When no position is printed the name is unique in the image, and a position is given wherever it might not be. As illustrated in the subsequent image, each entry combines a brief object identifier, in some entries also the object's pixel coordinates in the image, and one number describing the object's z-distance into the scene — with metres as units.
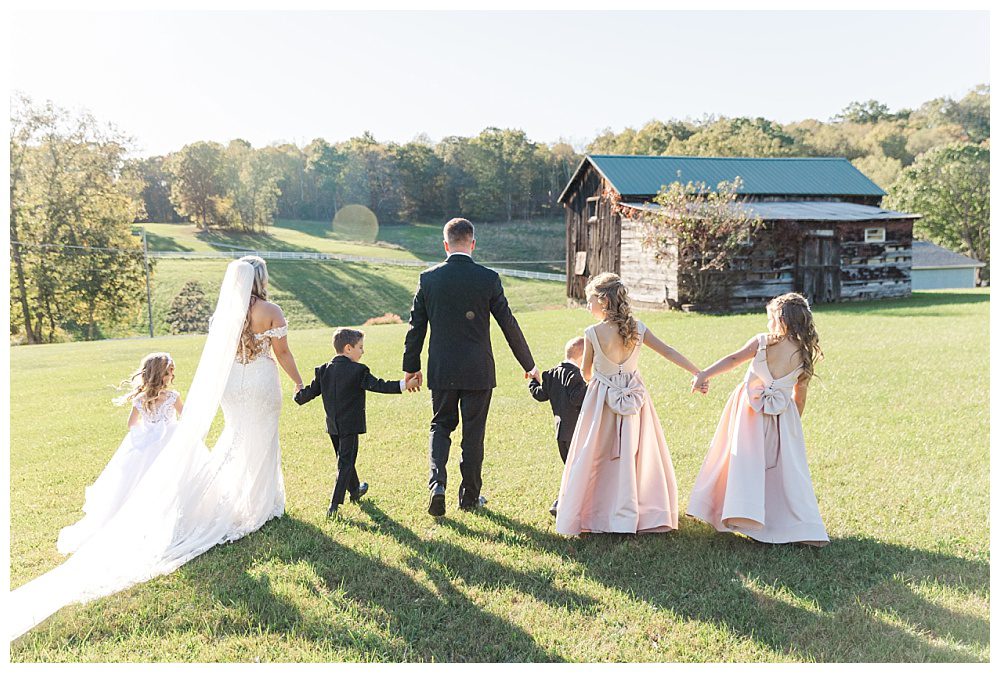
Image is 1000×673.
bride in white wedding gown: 4.97
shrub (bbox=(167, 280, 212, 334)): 41.50
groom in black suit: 5.84
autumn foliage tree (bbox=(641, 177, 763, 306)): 23.61
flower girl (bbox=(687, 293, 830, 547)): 5.14
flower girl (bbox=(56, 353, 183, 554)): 5.82
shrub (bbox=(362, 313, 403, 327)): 30.38
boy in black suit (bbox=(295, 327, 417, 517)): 5.93
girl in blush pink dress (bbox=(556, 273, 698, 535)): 5.28
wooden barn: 25.11
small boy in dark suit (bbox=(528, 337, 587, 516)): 5.72
